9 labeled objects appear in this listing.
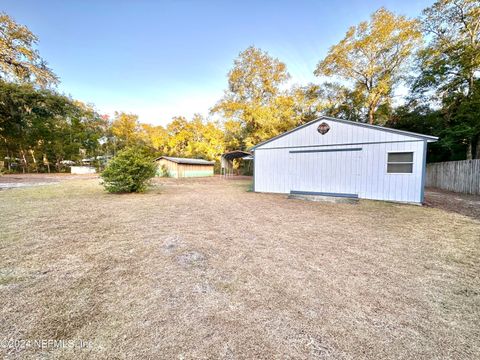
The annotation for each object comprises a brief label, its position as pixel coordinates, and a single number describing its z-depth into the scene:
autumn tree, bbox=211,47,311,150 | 19.20
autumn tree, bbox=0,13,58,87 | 11.95
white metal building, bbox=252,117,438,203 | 6.91
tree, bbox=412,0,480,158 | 11.64
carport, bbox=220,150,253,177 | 19.93
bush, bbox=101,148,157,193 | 8.53
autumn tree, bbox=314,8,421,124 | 14.54
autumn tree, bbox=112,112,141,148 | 31.77
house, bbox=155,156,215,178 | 21.77
